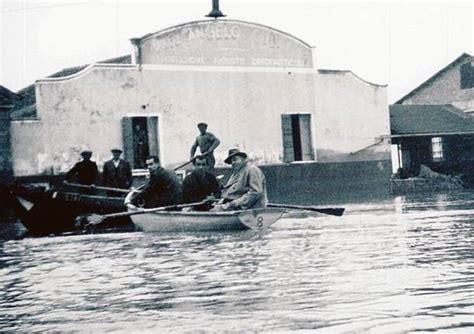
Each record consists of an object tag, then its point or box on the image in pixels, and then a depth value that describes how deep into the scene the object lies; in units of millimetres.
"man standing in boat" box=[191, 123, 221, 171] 20734
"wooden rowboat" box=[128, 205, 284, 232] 13945
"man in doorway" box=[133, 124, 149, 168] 25500
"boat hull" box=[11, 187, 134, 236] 17125
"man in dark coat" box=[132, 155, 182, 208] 15547
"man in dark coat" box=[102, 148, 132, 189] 19797
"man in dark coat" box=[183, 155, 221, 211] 15438
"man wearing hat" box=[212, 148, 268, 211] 14250
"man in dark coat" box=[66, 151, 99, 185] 19234
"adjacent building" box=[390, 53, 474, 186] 34062
